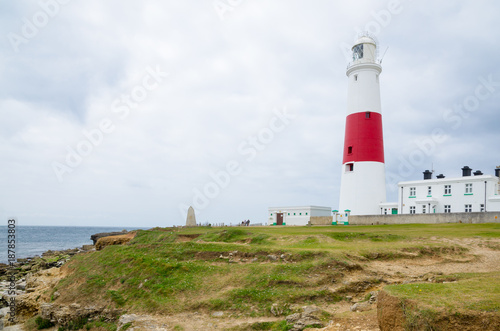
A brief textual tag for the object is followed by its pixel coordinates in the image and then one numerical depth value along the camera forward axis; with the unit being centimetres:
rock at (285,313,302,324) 1366
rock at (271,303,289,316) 1498
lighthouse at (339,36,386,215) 4384
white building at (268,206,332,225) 5225
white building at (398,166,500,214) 4112
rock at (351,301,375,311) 1395
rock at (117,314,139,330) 1608
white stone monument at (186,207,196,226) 4662
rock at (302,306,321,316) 1391
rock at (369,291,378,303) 1457
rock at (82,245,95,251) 5545
